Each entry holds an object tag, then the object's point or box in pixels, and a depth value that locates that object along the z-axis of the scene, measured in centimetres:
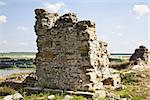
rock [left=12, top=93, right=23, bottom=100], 1275
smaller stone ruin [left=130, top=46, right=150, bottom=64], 3444
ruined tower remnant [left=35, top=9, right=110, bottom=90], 1439
